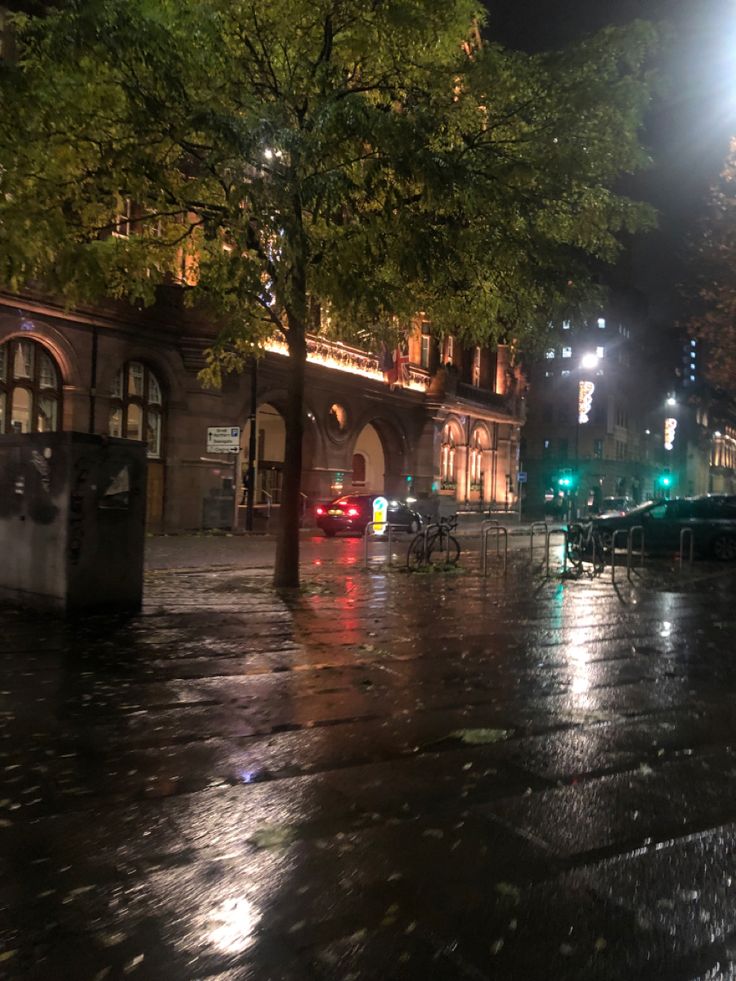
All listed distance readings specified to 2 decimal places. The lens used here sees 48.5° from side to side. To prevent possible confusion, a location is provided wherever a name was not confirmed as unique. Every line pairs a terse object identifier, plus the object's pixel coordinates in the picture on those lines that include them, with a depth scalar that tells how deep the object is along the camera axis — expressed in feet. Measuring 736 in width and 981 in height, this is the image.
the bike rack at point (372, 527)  56.00
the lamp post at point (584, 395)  181.37
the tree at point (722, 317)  56.54
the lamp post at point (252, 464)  90.17
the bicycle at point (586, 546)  59.55
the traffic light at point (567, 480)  145.38
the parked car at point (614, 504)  153.67
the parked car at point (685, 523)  69.51
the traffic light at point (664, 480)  164.04
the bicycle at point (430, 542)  56.65
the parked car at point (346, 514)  92.99
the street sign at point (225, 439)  78.28
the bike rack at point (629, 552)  55.42
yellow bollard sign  68.98
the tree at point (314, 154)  31.63
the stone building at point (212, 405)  74.43
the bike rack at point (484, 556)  53.53
